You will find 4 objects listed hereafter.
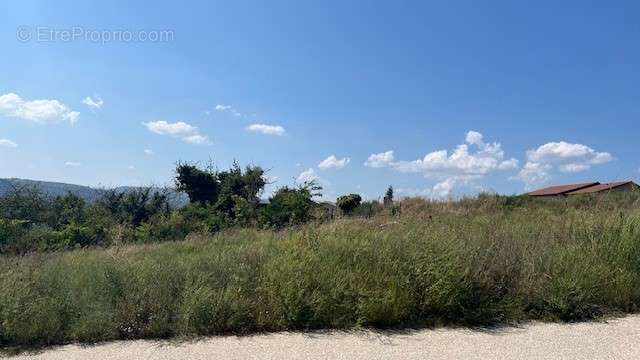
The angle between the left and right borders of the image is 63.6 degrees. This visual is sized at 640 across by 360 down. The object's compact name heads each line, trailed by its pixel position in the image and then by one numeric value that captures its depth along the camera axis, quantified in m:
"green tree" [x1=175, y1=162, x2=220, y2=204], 38.09
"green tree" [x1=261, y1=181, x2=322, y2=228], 20.05
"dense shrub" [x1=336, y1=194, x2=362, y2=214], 28.31
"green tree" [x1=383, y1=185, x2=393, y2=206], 24.21
